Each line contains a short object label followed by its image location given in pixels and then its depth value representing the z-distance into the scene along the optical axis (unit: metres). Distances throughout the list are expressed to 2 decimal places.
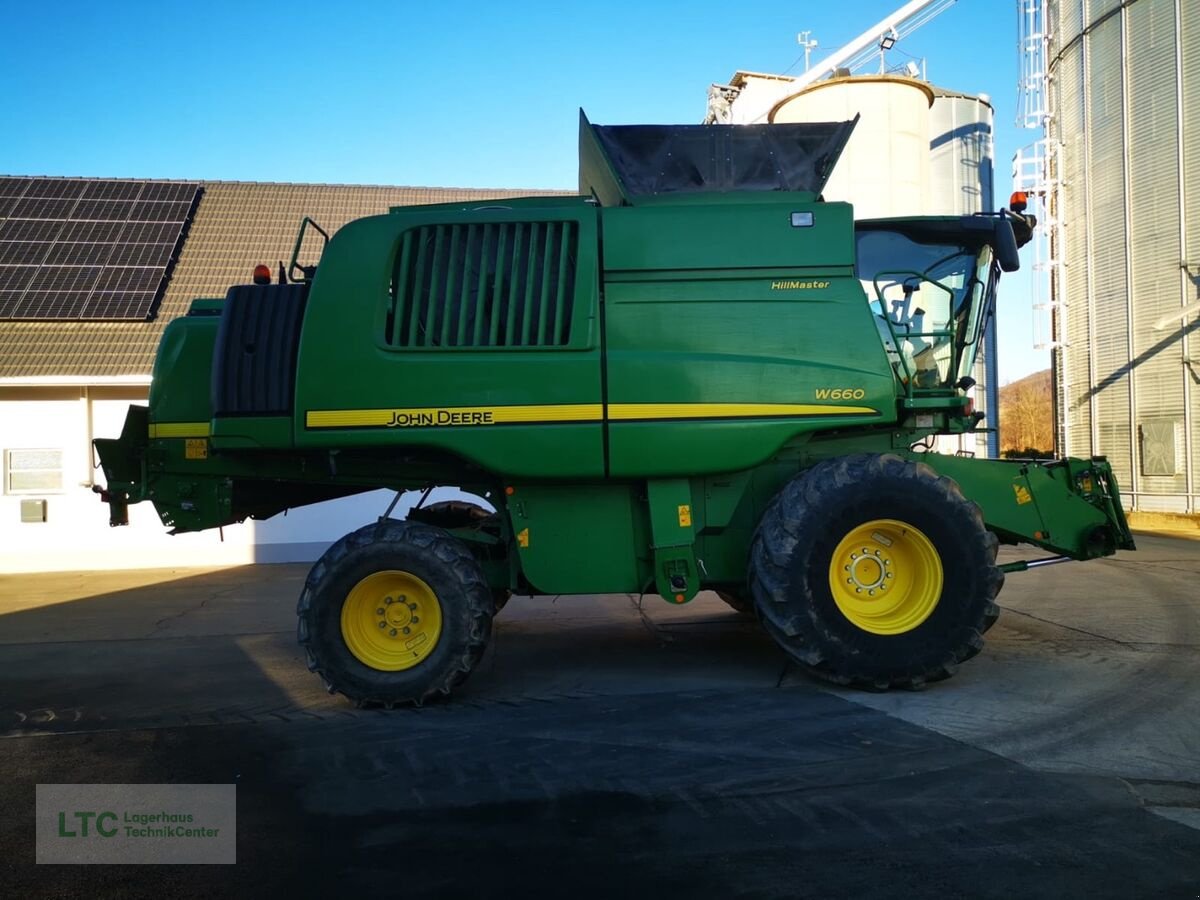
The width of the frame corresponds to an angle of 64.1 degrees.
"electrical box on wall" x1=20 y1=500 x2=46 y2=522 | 14.47
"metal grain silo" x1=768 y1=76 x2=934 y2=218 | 22.39
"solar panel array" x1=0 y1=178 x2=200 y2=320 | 15.35
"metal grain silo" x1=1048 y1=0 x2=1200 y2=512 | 19.00
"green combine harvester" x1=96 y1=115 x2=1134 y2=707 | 5.92
